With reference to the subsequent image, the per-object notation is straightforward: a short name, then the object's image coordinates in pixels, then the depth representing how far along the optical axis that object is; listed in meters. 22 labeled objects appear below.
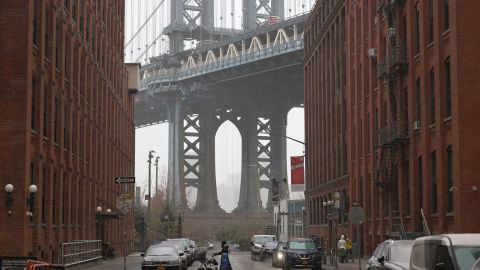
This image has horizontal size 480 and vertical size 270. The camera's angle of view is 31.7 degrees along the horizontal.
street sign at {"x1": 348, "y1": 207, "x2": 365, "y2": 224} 31.67
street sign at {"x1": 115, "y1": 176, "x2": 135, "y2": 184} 28.55
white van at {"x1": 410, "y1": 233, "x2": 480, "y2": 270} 13.21
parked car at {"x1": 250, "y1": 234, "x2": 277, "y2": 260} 59.19
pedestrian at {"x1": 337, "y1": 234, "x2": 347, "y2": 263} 46.22
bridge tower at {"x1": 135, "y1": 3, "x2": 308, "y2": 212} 119.06
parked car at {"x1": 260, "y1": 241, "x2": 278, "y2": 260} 56.72
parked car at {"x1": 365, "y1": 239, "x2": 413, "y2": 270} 19.55
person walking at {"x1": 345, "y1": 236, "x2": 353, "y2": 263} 47.27
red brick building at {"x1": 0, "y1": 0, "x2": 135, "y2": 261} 29.12
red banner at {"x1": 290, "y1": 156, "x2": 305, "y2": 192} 81.31
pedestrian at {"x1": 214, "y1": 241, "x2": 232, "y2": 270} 27.53
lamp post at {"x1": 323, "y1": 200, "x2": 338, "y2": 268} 48.61
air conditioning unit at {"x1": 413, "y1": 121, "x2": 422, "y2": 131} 37.47
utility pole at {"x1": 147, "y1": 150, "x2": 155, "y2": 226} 84.68
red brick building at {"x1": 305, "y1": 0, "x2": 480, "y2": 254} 32.03
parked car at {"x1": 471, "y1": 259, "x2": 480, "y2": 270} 9.87
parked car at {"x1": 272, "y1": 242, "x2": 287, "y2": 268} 42.73
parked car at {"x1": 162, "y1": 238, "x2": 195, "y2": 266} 42.72
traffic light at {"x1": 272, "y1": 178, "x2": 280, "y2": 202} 83.11
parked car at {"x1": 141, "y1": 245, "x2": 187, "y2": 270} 32.47
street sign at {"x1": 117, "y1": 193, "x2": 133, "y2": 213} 28.55
